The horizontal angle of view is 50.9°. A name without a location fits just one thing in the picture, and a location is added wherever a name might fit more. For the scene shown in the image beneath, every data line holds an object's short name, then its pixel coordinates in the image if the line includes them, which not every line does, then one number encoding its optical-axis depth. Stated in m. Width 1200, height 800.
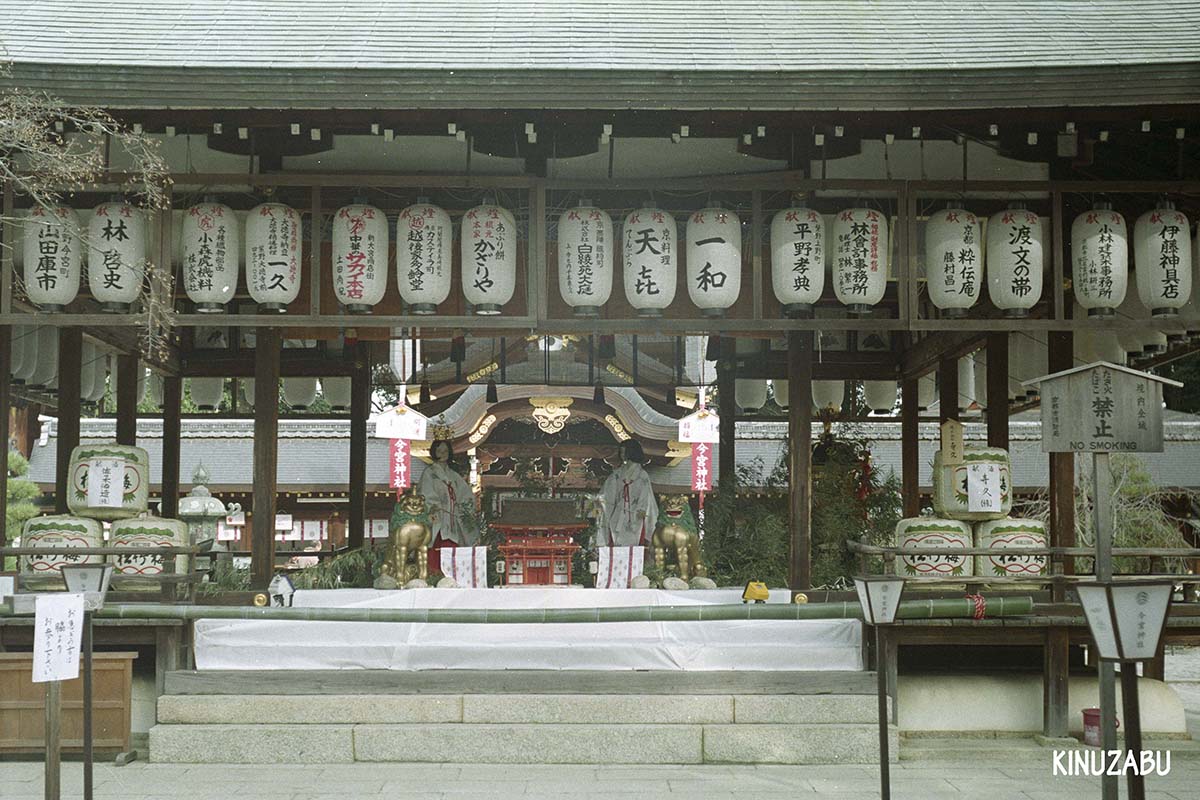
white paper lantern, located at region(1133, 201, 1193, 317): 10.08
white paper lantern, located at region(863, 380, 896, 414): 16.92
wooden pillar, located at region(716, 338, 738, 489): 15.38
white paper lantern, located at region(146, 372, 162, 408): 16.26
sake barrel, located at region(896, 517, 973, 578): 10.45
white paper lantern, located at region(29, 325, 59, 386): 14.12
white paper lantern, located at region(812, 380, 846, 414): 16.97
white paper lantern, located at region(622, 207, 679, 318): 10.18
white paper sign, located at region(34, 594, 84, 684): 6.95
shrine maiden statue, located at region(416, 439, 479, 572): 12.95
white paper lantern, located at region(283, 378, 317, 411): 16.80
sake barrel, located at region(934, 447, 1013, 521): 10.91
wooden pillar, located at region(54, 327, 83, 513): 11.87
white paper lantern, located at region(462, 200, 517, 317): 10.19
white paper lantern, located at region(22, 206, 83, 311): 9.95
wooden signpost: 6.71
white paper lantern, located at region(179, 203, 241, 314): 10.16
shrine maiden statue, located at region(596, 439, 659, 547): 13.12
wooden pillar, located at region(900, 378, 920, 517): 15.27
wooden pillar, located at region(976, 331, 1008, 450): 11.84
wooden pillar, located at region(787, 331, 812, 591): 10.52
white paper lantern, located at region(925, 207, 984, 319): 10.16
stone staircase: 9.42
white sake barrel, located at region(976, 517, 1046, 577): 10.56
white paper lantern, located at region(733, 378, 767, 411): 16.88
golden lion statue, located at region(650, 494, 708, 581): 11.93
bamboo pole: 9.88
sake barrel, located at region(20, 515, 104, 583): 10.31
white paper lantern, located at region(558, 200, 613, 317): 10.20
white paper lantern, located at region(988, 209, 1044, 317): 10.09
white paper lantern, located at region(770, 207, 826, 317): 10.20
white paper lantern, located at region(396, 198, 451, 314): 10.16
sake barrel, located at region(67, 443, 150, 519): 10.84
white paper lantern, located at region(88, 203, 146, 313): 10.03
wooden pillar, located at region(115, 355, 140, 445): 14.27
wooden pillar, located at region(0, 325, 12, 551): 10.17
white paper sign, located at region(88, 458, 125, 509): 10.83
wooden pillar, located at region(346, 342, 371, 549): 15.55
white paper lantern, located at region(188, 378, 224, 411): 16.59
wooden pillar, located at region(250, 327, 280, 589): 10.47
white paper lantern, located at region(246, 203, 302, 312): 10.16
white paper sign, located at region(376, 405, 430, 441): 18.41
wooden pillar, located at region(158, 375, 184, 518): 15.45
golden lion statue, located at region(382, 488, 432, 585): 11.85
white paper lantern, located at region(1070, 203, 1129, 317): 10.06
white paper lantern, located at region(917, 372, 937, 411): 17.66
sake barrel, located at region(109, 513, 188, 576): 10.49
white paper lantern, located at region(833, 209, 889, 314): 10.19
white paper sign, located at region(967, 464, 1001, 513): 10.90
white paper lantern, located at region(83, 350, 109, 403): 15.89
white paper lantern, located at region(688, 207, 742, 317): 10.19
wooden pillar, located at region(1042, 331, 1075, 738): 9.98
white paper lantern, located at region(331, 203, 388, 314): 10.17
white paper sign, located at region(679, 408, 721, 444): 19.72
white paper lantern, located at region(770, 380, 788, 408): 16.70
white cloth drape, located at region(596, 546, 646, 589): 11.94
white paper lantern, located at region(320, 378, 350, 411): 16.78
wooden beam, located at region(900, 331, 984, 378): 12.80
